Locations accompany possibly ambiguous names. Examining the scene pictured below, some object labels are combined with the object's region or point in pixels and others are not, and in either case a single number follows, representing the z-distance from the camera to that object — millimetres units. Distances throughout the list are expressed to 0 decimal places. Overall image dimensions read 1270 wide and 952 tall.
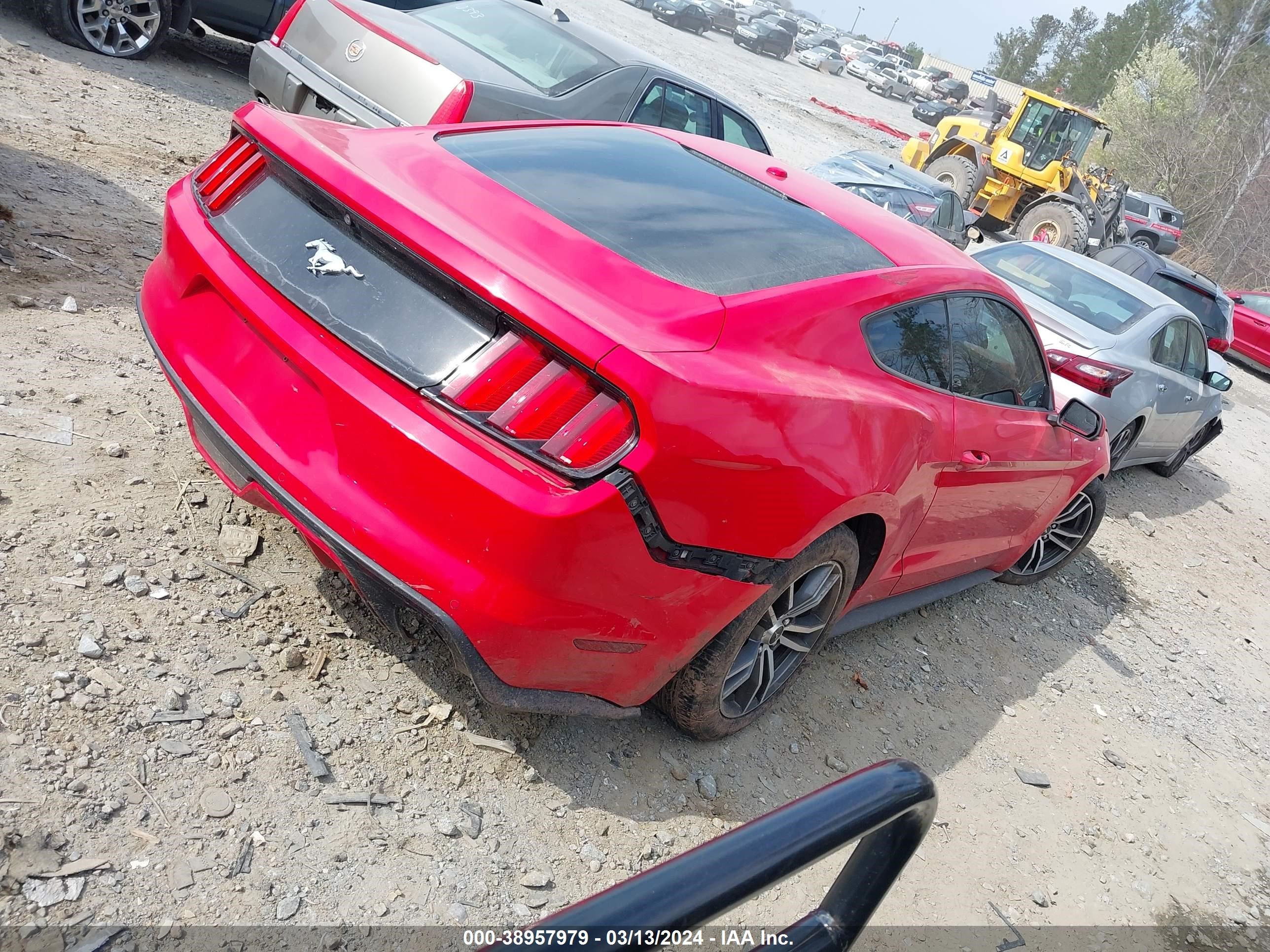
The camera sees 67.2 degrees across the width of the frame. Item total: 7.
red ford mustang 2160
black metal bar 1050
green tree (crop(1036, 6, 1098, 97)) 66312
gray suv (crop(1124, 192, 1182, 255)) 22312
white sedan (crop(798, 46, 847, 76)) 50000
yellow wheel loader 17656
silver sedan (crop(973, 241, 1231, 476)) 6918
